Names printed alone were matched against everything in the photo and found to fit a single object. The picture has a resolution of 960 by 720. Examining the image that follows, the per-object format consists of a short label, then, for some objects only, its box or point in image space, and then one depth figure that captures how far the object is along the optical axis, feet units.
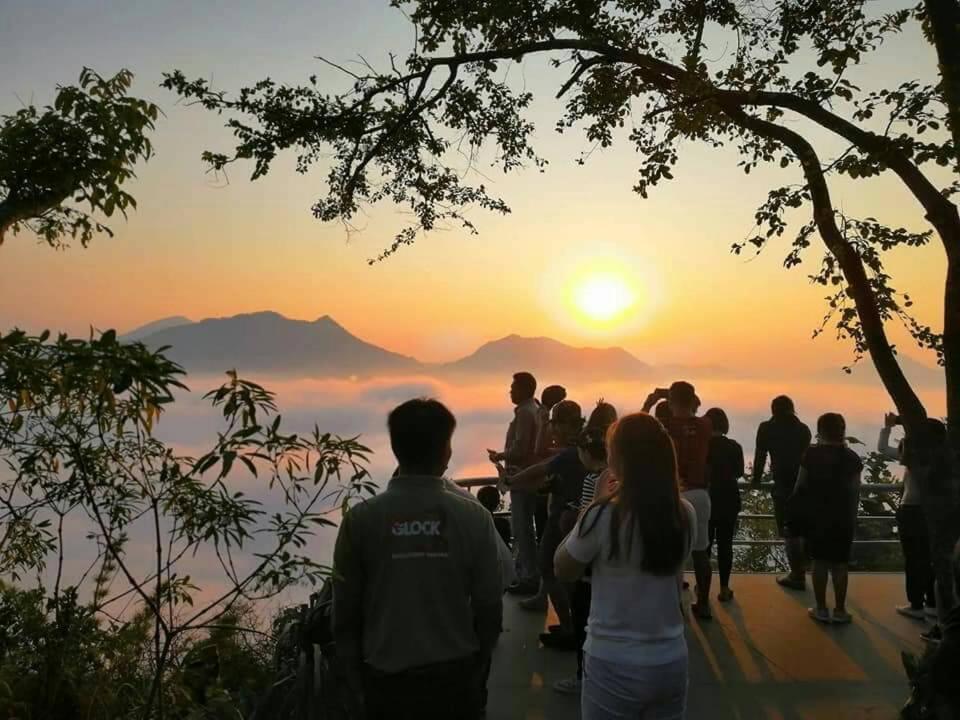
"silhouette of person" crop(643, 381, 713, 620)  19.06
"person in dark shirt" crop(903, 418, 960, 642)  17.79
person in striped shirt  14.73
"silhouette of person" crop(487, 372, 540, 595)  21.34
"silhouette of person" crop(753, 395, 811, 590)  23.39
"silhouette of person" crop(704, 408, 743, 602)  22.02
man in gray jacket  7.84
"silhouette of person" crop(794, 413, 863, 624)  20.22
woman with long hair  8.80
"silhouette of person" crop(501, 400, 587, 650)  17.92
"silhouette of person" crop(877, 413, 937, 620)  20.79
